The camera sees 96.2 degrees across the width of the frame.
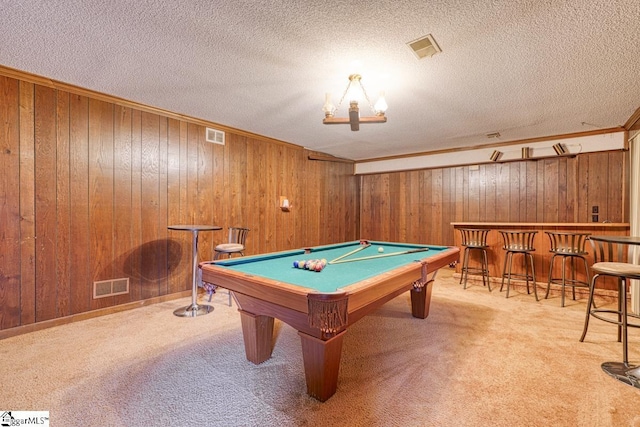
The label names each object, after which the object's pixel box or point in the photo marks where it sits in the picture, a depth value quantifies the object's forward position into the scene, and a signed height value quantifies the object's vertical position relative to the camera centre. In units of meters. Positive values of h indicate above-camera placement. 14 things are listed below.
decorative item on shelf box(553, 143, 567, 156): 4.28 +0.94
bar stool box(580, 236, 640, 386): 1.85 -0.58
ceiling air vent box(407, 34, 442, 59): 1.96 +1.17
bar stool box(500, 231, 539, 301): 3.61 -0.45
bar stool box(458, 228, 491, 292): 3.95 -0.47
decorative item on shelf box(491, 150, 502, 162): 4.77 +0.94
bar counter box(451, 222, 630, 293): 3.57 -0.42
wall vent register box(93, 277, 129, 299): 2.88 -0.77
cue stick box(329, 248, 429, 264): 2.33 -0.38
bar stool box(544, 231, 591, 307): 3.27 -0.47
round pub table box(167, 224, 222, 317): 2.88 -0.99
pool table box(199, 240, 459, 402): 1.32 -0.42
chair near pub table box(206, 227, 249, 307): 3.02 -0.35
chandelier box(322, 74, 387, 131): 2.27 +0.83
